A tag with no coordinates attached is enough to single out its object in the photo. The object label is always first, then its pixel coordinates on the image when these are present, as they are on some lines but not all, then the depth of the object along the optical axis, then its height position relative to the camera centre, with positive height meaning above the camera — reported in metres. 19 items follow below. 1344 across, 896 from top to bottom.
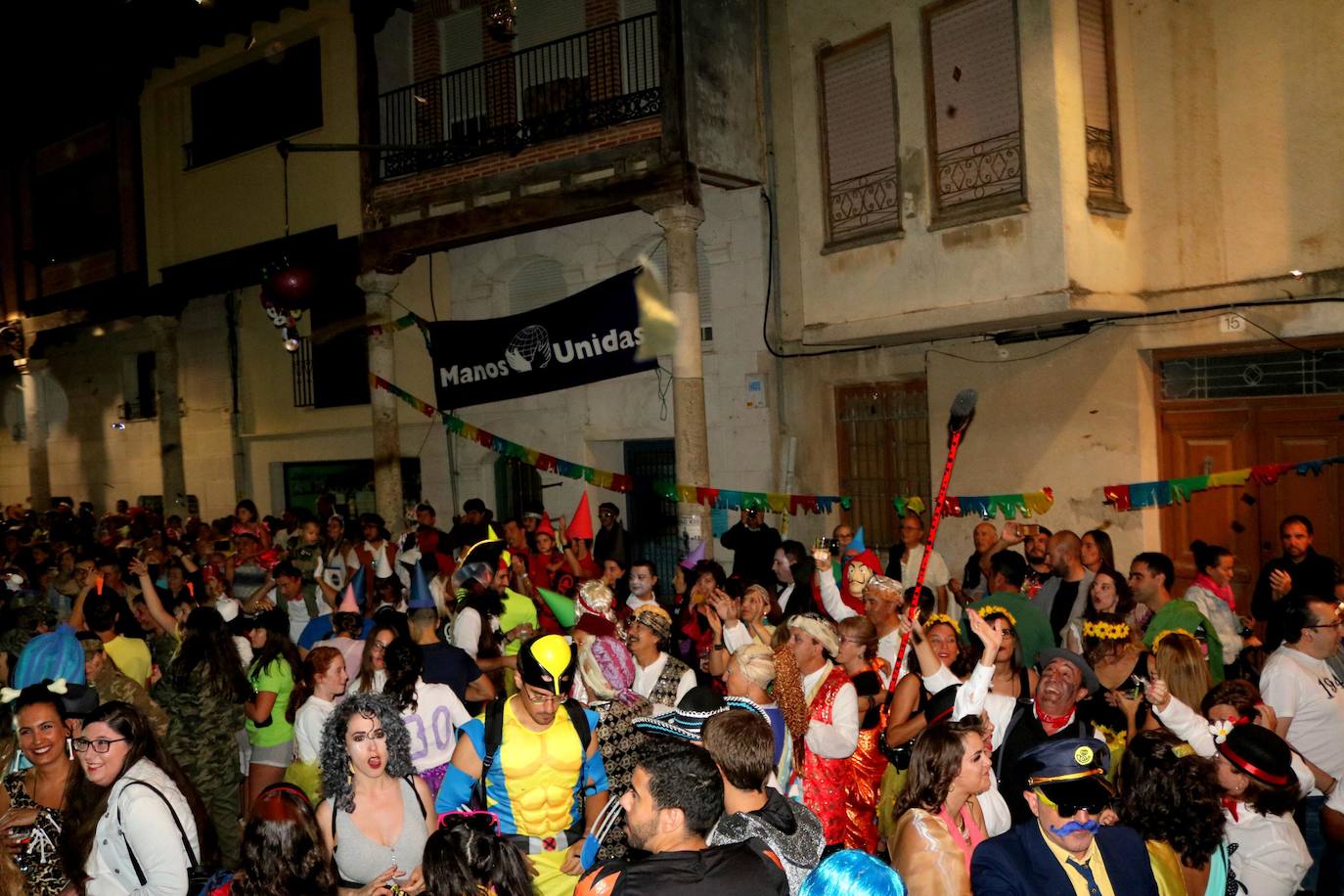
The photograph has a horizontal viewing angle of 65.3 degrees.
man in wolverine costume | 4.17 -1.23
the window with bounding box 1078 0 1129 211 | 10.23 +3.28
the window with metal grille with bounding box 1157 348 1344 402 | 9.64 +0.51
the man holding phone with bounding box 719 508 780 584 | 11.10 -0.99
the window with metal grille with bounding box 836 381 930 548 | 12.59 -0.03
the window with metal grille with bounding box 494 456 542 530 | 16.08 -0.36
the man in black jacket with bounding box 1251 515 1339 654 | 7.23 -1.05
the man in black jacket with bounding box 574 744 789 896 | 2.85 -1.12
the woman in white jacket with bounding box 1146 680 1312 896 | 3.90 -1.43
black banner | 12.07 +1.39
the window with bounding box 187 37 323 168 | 17.05 +6.36
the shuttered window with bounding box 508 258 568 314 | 15.60 +2.67
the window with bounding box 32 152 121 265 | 20.81 +5.69
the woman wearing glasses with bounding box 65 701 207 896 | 3.79 -1.24
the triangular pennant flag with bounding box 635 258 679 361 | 12.02 +1.58
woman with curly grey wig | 3.86 -1.25
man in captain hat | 3.29 -1.31
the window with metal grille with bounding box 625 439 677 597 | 14.74 -0.77
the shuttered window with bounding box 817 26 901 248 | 11.27 +3.38
